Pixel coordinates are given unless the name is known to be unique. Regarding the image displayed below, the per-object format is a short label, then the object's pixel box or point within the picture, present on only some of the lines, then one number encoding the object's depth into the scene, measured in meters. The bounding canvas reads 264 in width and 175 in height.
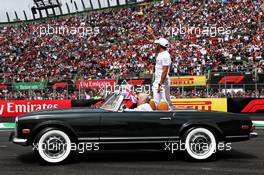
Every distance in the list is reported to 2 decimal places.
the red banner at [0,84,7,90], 23.15
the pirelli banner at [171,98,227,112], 18.62
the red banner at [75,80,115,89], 21.66
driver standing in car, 7.74
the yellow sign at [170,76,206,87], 21.37
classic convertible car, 6.34
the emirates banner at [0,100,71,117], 19.73
